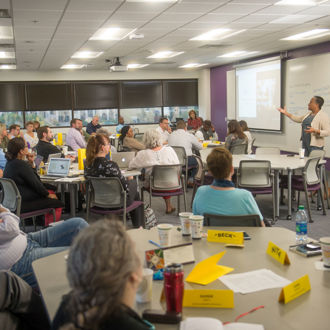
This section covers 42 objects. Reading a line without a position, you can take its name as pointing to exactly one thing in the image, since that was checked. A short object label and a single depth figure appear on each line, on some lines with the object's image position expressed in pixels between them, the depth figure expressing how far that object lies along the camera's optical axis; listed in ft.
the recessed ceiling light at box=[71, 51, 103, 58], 33.02
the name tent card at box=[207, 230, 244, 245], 7.71
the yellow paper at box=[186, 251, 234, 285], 6.34
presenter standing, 22.03
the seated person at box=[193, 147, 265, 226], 9.21
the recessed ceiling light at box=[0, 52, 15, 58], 31.79
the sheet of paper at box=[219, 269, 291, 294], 6.04
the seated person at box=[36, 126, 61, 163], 22.33
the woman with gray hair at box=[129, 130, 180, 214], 19.31
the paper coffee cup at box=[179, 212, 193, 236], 8.29
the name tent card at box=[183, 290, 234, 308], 5.47
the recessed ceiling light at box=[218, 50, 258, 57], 36.33
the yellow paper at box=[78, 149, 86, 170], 18.86
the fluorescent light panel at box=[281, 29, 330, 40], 26.76
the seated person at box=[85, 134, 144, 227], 15.64
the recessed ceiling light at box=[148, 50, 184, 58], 34.62
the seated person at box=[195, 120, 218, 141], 33.28
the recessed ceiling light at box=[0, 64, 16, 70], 39.70
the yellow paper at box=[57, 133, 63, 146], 30.48
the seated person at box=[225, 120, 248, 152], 25.08
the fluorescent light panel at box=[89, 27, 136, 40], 23.78
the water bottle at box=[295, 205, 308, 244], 7.92
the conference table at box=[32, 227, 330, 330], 5.20
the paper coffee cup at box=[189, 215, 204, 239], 8.11
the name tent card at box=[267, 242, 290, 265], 6.78
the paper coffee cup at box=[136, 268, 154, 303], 5.57
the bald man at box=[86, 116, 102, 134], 39.75
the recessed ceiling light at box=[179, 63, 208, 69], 44.80
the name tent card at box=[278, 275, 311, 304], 5.52
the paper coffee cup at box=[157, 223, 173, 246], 7.70
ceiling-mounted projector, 34.30
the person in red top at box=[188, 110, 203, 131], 39.27
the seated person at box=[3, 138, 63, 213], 15.55
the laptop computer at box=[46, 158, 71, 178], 17.65
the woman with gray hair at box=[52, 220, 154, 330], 3.70
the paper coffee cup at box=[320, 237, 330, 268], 6.63
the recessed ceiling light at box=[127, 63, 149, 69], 42.88
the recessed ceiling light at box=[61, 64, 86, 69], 41.60
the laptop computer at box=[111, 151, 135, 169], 19.69
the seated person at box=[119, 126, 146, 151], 25.80
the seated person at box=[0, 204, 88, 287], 8.57
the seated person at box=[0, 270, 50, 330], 5.96
